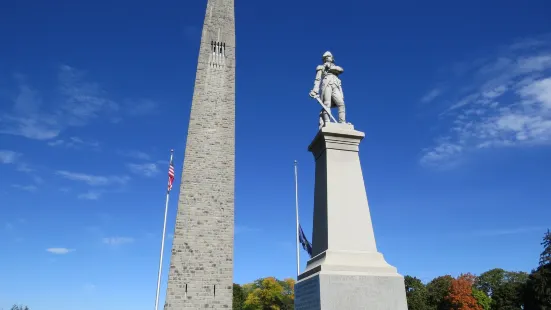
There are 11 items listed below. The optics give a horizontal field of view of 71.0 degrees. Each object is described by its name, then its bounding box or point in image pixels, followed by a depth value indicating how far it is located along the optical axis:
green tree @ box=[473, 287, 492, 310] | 47.77
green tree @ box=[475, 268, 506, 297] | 53.62
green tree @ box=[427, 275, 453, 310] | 49.32
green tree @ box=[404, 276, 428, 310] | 46.94
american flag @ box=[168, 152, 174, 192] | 20.91
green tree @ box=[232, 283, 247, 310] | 59.78
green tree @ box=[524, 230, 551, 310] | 29.98
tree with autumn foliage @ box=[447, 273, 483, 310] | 46.78
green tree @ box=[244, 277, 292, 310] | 60.25
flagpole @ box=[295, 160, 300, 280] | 21.81
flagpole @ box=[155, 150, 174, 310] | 19.35
